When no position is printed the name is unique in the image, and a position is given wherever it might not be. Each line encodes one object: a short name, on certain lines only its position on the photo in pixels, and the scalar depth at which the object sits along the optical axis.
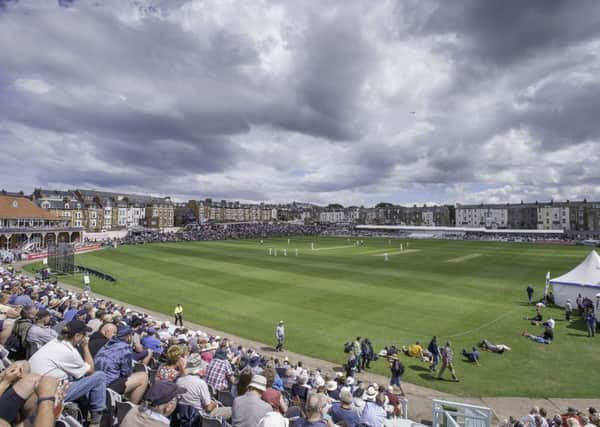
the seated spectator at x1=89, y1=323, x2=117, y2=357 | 6.66
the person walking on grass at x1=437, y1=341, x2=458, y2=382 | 13.17
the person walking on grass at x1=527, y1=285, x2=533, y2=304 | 24.08
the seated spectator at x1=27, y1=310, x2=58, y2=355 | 6.84
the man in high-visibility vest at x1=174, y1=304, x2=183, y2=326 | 19.33
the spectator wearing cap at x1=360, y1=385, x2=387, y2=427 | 6.98
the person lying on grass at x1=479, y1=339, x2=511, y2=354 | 15.83
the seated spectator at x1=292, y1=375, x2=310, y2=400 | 8.27
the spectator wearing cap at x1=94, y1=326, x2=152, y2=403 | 5.80
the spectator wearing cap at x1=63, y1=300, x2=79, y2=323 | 10.46
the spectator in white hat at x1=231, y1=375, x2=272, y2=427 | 4.54
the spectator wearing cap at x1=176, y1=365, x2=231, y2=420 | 5.39
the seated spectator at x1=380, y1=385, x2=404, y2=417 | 9.30
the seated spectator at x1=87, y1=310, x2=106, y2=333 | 9.02
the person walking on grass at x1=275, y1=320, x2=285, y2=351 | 15.76
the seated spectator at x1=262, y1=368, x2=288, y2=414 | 5.35
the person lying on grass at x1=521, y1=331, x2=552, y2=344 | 17.03
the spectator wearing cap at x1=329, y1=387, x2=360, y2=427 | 6.21
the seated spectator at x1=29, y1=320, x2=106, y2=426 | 4.77
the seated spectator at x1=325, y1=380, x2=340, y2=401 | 9.25
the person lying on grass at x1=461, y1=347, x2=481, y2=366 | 14.63
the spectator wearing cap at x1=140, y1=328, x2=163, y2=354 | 9.29
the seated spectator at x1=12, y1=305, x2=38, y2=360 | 7.13
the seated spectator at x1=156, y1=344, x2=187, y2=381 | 5.70
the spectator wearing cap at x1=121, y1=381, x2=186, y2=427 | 3.72
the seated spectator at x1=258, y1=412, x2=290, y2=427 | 4.05
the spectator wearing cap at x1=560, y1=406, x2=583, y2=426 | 8.21
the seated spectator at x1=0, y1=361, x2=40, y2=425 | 3.40
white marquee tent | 21.05
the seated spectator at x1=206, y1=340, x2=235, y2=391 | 7.18
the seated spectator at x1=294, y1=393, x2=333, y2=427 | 4.15
